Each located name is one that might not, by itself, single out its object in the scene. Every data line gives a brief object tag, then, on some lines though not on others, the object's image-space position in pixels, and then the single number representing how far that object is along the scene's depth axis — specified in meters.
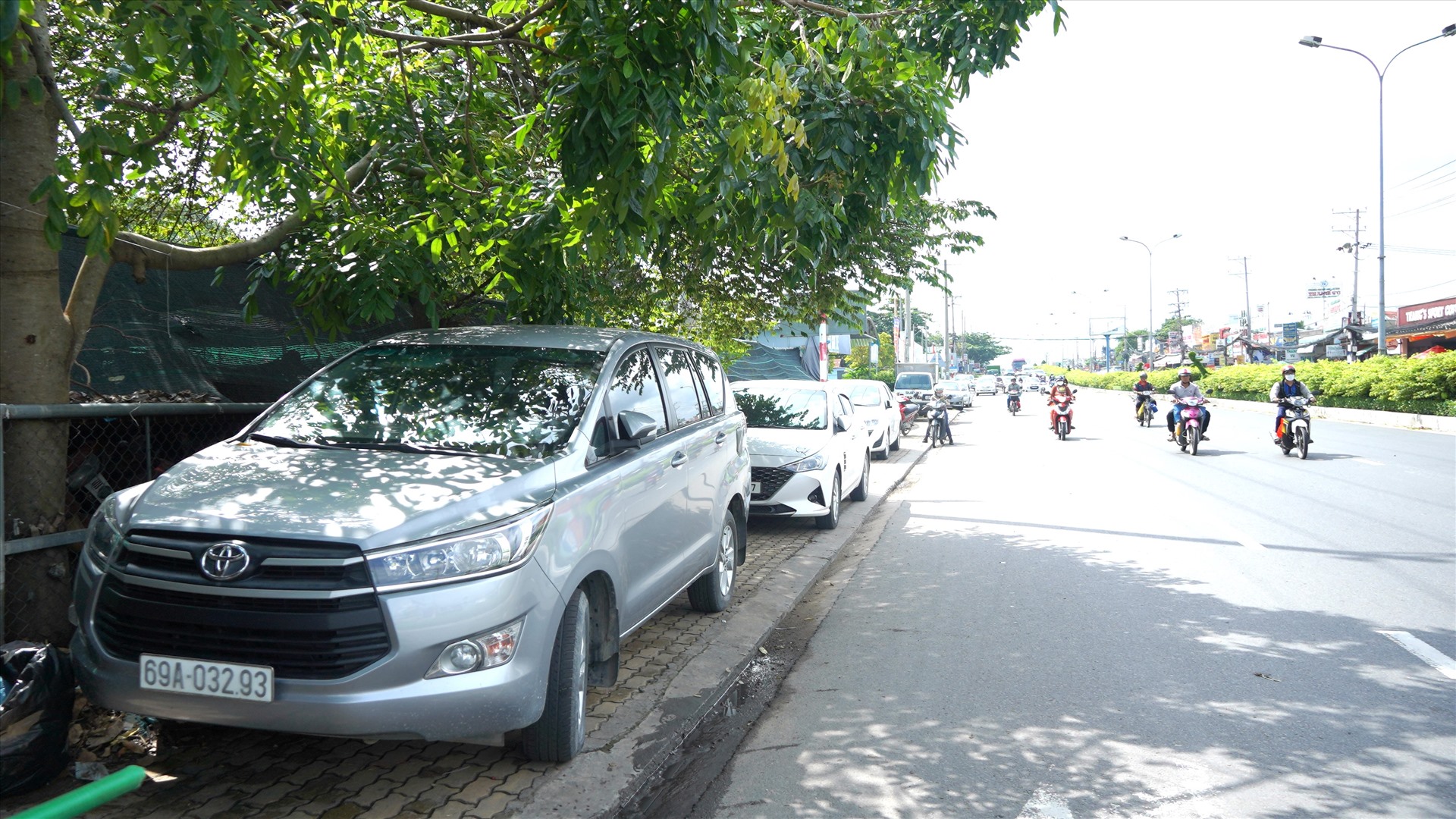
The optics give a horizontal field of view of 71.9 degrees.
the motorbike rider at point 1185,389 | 18.91
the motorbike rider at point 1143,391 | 27.61
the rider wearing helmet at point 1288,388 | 17.28
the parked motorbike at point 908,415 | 26.97
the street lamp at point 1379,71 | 26.16
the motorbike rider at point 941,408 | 22.50
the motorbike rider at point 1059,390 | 23.87
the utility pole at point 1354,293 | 57.50
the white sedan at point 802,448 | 10.02
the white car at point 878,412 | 18.69
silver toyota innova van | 3.33
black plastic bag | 3.44
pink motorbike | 18.56
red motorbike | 23.19
